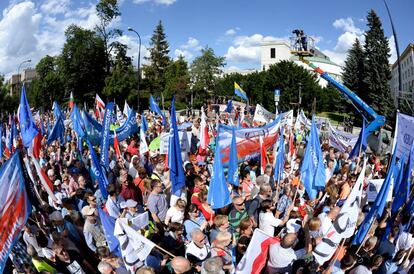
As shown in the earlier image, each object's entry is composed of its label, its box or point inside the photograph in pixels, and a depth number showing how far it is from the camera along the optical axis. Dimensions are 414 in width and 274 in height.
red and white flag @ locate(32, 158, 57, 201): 6.91
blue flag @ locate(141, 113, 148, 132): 13.43
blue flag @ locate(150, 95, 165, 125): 19.07
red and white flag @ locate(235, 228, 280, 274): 4.46
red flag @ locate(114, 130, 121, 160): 11.03
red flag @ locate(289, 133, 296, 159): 11.83
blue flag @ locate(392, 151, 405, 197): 6.61
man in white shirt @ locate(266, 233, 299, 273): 4.49
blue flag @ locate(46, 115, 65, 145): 12.63
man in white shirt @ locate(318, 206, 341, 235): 5.49
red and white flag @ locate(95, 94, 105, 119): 19.19
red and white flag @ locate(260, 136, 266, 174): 9.56
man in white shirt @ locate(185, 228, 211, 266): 4.89
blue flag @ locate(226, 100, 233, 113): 23.78
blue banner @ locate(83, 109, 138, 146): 12.81
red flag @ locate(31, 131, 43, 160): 9.98
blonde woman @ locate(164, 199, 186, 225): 6.19
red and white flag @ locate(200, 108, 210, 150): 11.54
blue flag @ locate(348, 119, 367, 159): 10.58
